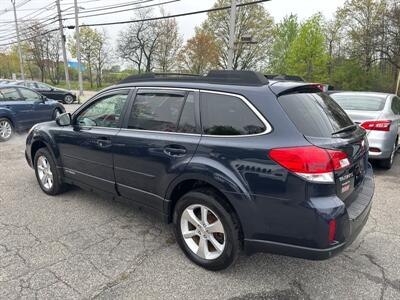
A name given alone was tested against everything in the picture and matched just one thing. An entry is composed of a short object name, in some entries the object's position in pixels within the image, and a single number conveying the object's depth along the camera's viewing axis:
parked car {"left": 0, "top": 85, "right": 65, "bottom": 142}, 8.36
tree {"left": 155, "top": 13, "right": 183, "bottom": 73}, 36.97
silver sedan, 5.26
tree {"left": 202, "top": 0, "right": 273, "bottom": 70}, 33.03
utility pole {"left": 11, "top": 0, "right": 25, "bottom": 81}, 33.83
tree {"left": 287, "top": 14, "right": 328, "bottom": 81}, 24.67
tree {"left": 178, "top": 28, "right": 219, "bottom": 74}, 33.09
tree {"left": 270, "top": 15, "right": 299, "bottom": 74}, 32.53
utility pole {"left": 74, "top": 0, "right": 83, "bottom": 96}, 22.22
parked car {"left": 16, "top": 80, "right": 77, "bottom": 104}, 18.08
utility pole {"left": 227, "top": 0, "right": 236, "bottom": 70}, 14.02
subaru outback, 2.17
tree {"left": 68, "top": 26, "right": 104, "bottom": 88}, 42.66
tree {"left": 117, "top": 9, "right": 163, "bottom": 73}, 36.94
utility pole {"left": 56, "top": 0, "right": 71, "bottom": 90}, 24.13
